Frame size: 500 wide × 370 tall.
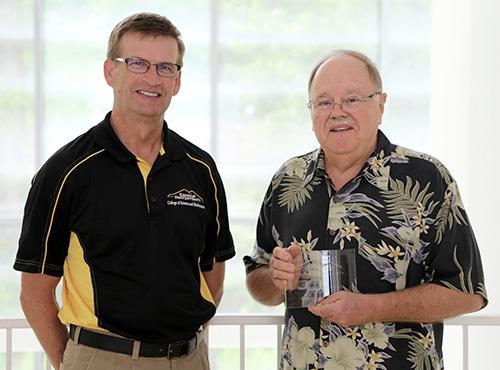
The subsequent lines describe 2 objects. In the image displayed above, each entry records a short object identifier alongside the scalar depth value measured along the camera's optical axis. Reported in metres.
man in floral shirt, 2.27
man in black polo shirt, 2.36
